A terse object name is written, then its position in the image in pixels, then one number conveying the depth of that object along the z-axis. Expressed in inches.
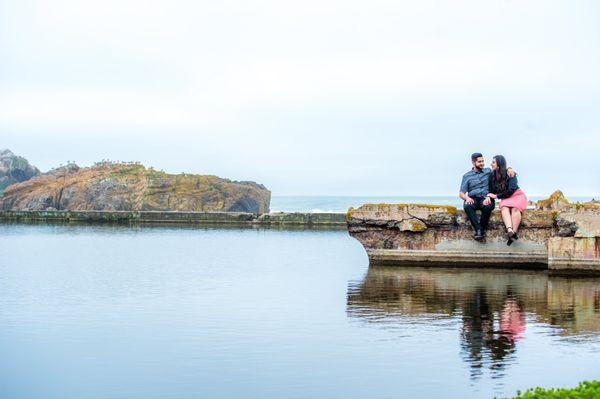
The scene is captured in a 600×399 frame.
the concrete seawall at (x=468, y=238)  668.7
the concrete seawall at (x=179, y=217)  1680.6
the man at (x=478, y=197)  700.7
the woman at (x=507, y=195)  694.5
